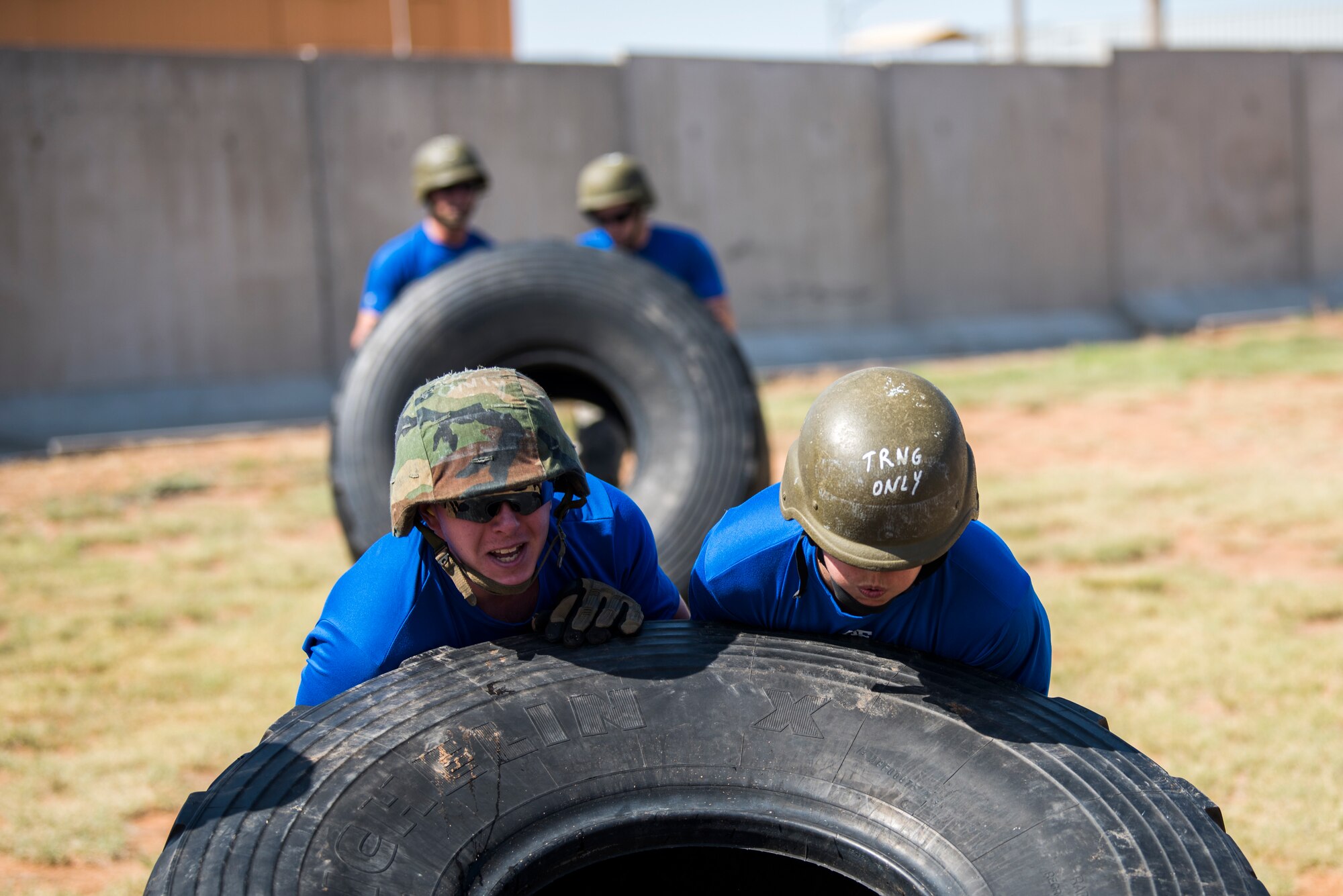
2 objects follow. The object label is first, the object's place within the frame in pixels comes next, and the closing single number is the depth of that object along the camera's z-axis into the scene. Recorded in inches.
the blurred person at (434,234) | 213.3
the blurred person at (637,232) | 216.4
